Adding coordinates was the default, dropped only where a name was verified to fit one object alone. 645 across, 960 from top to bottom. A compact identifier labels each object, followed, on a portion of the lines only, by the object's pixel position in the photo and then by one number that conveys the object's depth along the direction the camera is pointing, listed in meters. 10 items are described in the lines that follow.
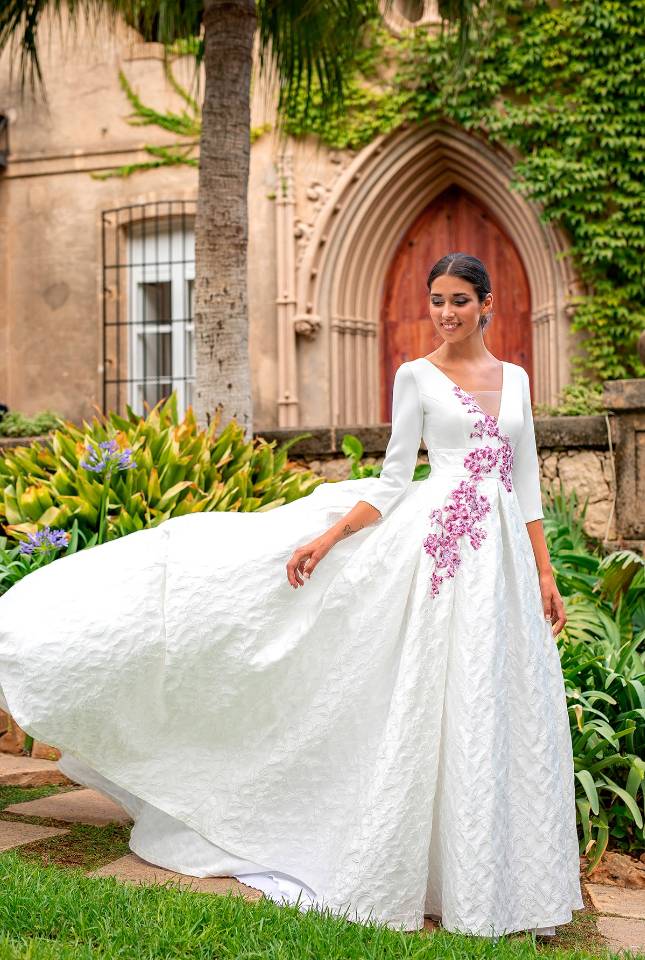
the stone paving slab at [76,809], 3.54
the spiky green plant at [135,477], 4.76
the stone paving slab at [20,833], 3.20
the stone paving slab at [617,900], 2.86
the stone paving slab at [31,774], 4.02
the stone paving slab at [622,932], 2.59
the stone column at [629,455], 5.76
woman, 2.57
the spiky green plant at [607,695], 3.38
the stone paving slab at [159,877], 2.78
